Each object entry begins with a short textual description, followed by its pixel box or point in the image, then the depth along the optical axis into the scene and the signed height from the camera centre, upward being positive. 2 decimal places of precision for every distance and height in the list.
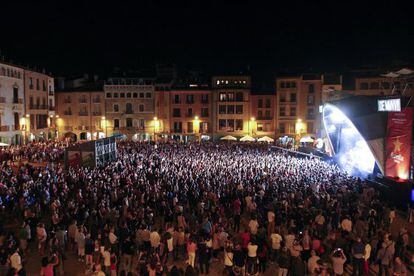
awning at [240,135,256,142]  50.81 -1.90
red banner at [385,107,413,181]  23.25 -1.21
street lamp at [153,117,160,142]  61.91 -0.02
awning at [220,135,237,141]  52.97 -2.03
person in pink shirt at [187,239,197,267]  12.34 -4.17
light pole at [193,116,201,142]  61.51 -0.22
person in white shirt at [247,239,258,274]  12.16 -4.33
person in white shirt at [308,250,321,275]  11.07 -4.11
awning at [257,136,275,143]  52.14 -2.28
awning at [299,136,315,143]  46.90 -1.83
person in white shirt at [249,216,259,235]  13.74 -3.76
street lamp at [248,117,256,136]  59.91 +0.47
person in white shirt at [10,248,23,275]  10.82 -4.01
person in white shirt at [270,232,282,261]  13.02 -4.04
